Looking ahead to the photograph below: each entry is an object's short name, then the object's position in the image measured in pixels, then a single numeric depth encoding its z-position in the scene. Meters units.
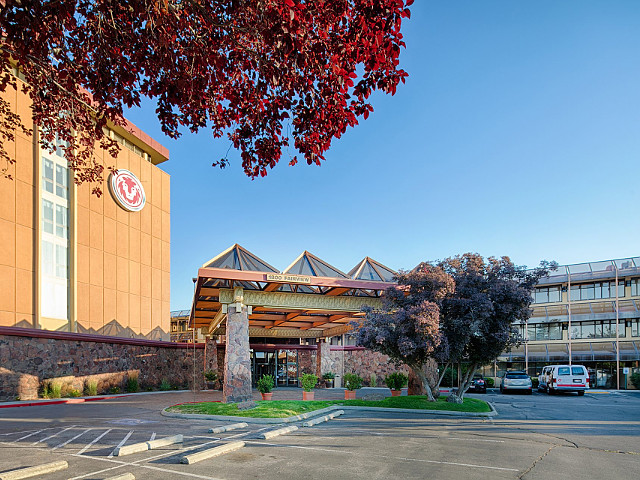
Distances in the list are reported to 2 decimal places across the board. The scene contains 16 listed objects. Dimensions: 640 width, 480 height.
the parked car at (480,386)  35.01
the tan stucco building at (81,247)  29.53
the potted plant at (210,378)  34.00
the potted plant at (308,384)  23.92
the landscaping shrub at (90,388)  27.59
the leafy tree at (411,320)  17.47
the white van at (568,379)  31.39
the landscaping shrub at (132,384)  30.89
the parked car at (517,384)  32.69
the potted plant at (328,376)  32.96
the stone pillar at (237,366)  19.78
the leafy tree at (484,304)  18.19
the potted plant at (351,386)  23.92
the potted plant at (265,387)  23.45
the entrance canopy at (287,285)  19.72
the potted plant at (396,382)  23.98
